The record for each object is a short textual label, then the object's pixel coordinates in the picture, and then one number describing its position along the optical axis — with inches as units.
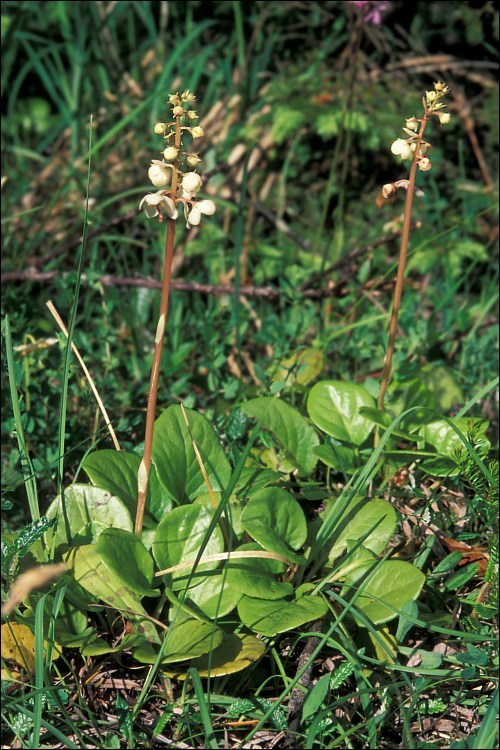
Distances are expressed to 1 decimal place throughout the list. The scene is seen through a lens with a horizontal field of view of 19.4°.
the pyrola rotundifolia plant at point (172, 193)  23.6
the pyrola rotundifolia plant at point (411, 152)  25.3
